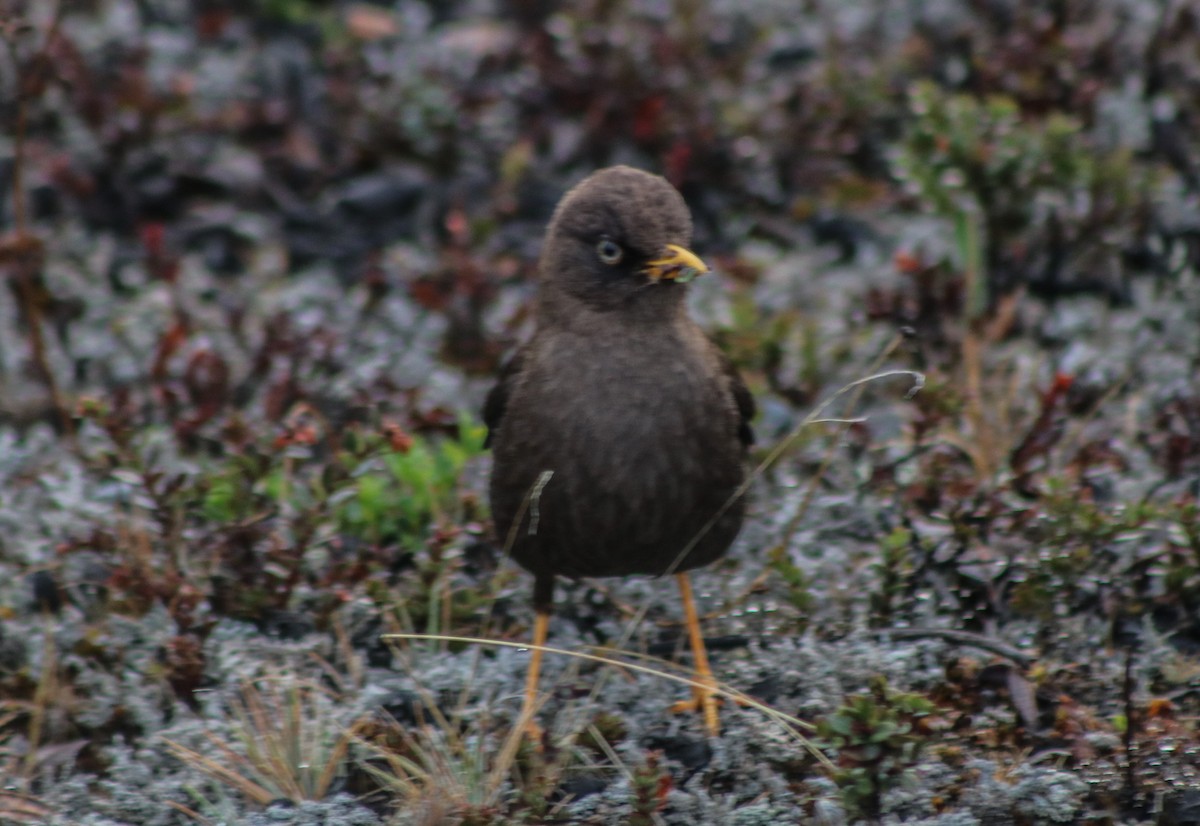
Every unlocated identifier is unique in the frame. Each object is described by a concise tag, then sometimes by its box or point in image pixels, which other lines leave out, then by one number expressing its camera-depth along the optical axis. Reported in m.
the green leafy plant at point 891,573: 9.51
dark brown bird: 8.80
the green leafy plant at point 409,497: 10.52
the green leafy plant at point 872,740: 7.79
